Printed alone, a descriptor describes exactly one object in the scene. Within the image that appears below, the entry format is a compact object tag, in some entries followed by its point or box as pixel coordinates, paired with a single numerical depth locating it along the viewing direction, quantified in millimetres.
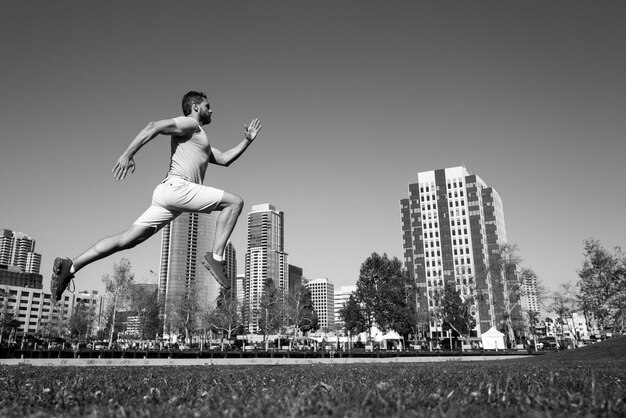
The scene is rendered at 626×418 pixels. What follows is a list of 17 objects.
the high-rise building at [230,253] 190100
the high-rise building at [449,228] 129000
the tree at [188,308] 70125
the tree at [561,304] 52069
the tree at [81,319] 84500
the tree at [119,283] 59156
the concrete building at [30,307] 149875
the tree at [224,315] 73062
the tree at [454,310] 72625
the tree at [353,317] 66438
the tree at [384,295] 65125
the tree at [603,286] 35719
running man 6133
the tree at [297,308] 72500
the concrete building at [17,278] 168000
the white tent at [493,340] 57594
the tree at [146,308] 64394
